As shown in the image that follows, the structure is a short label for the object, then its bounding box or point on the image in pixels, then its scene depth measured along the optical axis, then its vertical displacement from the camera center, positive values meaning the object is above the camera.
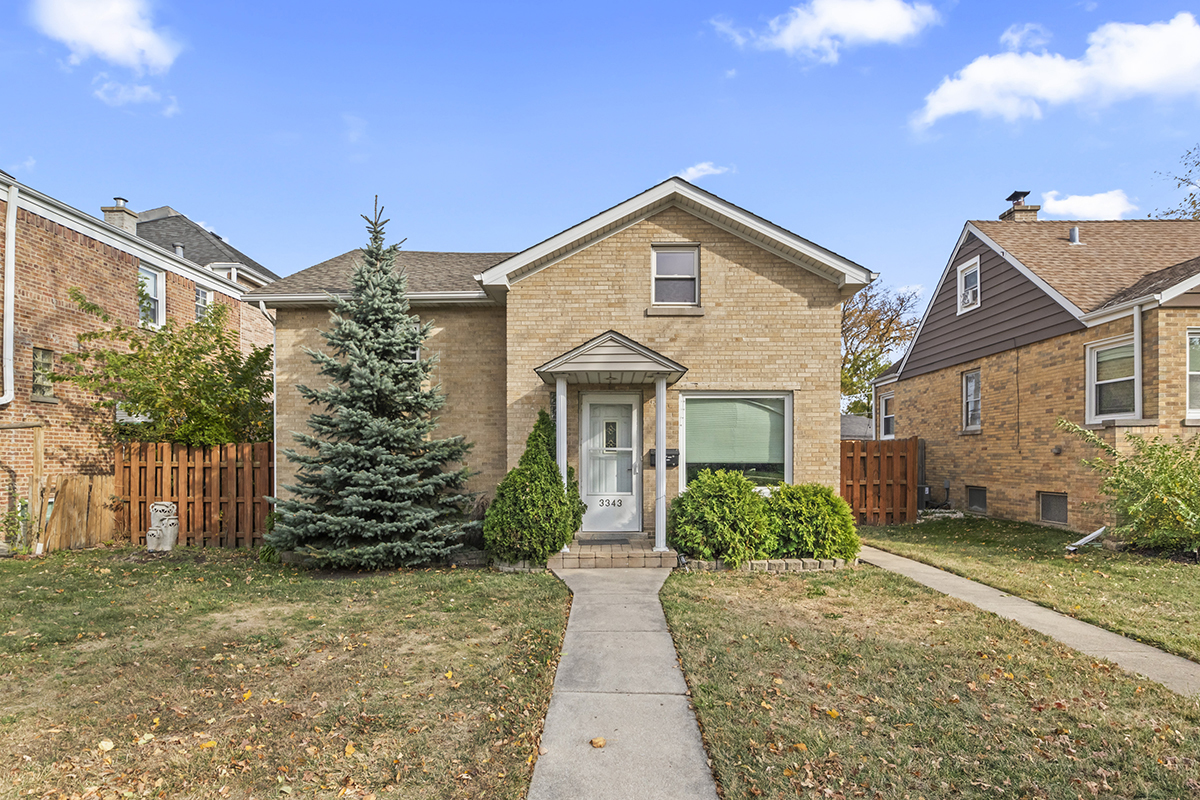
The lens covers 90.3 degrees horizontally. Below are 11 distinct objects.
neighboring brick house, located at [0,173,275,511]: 11.72 +2.25
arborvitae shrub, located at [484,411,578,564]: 8.58 -1.51
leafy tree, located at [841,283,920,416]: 31.45 +4.31
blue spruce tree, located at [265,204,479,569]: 8.66 -0.62
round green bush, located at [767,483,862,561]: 9.01 -1.68
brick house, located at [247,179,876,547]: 10.00 +1.32
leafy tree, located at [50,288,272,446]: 11.75 +0.61
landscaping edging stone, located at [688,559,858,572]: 8.77 -2.23
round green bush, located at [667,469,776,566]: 8.77 -1.63
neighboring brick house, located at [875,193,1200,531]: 10.20 +1.26
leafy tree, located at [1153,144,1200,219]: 23.64 +8.56
